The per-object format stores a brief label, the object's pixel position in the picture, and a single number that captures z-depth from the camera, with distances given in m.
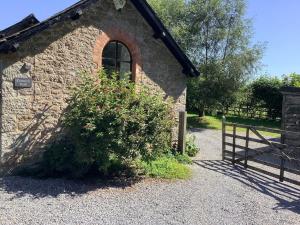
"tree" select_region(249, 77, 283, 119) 20.98
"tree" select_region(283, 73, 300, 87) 21.26
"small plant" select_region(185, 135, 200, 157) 9.43
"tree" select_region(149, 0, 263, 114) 17.12
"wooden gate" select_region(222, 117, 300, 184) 7.12
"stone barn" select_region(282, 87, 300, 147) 9.94
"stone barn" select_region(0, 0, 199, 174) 6.40
